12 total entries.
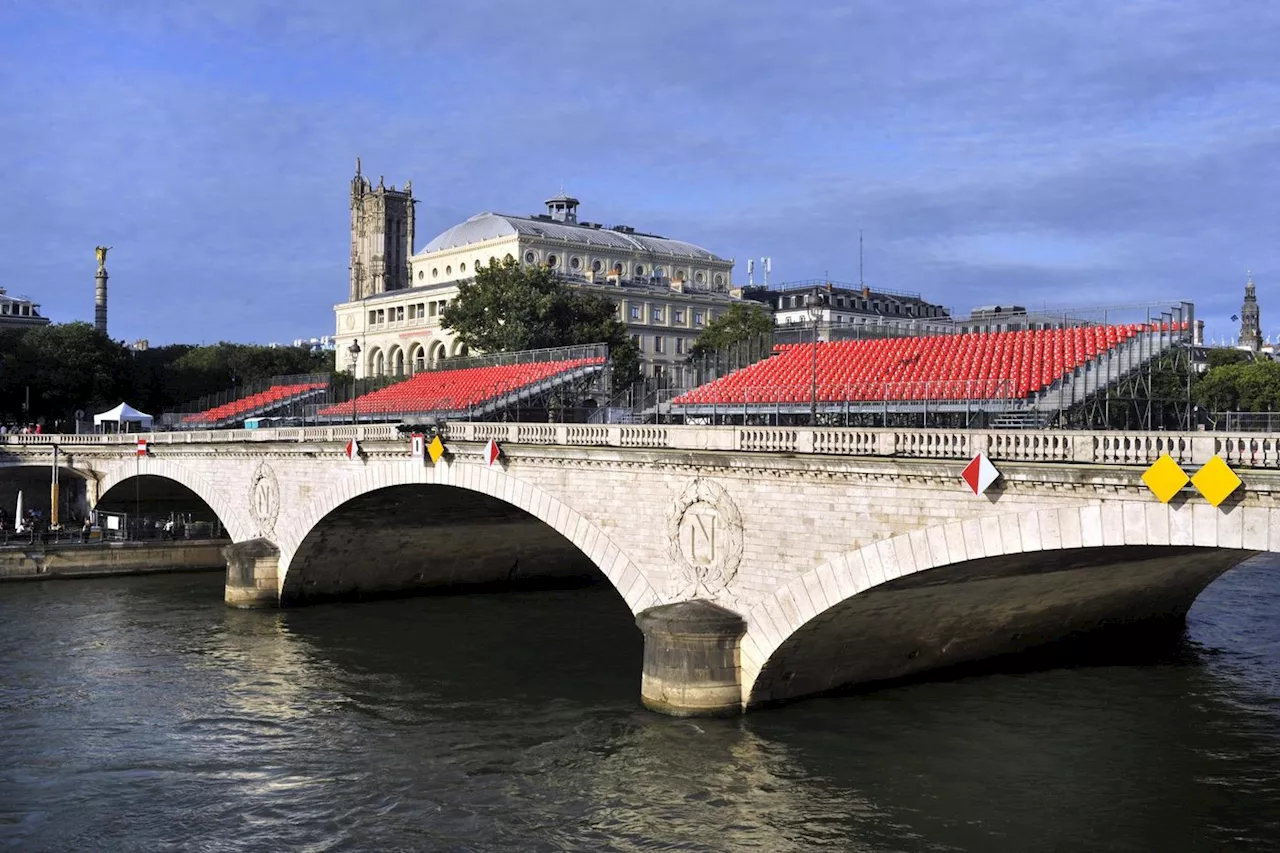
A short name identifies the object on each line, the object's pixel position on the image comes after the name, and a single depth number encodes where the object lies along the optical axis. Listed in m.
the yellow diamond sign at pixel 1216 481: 19.38
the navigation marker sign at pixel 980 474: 22.77
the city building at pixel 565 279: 117.06
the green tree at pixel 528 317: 78.06
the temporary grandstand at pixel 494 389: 56.81
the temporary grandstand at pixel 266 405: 76.00
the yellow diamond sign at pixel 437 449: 38.97
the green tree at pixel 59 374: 93.75
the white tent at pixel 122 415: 66.69
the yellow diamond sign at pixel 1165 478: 19.91
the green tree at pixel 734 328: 82.00
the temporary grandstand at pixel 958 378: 34.97
